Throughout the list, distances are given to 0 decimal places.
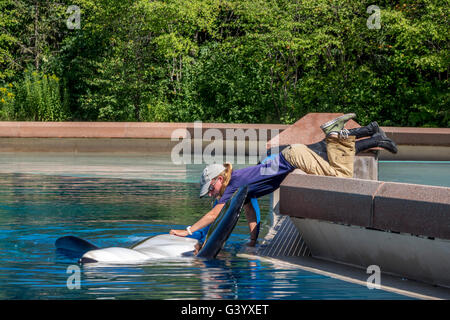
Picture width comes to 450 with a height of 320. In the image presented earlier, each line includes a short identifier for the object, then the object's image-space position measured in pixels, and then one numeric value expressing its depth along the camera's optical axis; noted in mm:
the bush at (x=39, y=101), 47031
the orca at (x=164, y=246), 15461
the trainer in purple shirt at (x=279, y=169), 16891
